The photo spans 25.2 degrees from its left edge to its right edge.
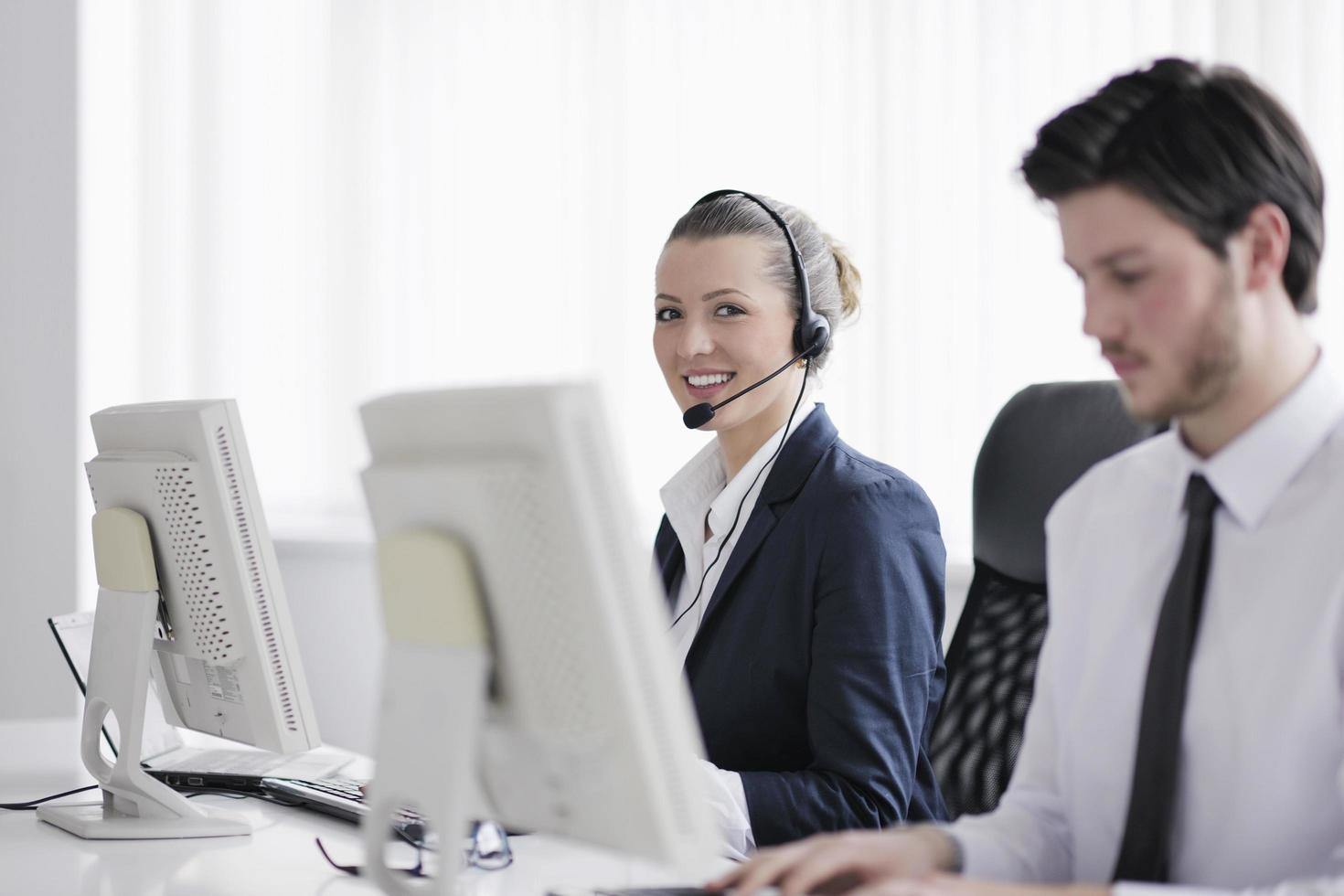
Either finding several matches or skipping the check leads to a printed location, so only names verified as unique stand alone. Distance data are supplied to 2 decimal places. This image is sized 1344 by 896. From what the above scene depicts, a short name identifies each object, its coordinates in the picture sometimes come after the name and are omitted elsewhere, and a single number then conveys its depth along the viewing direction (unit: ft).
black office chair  8.85
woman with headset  8.95
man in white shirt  7.52
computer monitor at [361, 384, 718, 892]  7.18
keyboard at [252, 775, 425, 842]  8.97
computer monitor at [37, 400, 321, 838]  8.72
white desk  8.36
